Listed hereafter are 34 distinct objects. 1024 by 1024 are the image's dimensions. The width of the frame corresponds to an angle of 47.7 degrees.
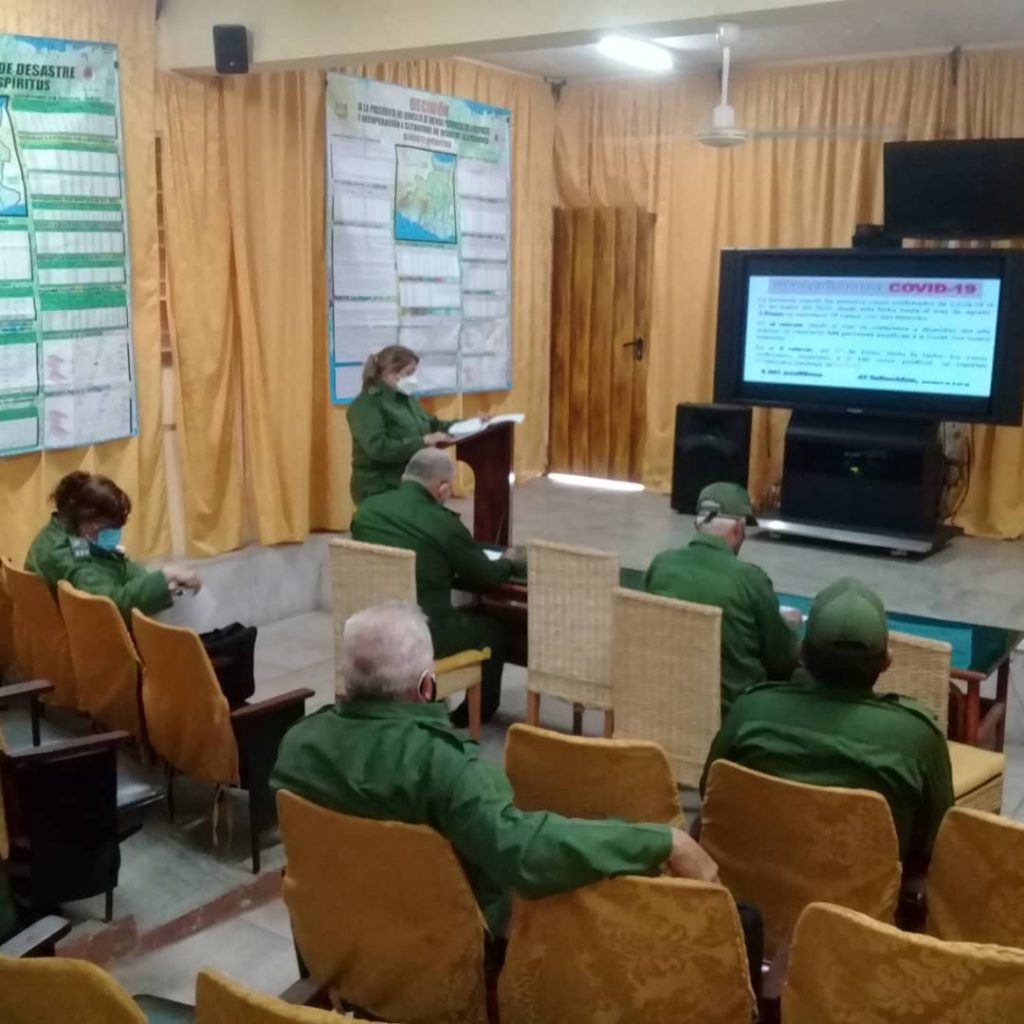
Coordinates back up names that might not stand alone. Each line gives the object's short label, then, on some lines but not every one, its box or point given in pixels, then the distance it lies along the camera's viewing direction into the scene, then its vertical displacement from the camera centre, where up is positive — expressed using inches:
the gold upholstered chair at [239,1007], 53.9 -34.4
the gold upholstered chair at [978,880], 76.6 -39.4
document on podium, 196.7 -24.1
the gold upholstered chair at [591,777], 88.4 -37.5
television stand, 251.3 -42.7
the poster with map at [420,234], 251.1 +11.0
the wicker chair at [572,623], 150.6 -44.2
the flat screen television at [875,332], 242.2 -9.5
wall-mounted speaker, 197.2 +38.7
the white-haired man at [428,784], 70.7 -32.9
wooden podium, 207.9 -35.2
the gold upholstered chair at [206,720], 124.6 -48.0
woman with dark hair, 139.7 -33.1
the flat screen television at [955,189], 242.8 +21.1
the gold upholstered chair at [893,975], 58.8 -35.3
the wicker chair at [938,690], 115.3 -40.2
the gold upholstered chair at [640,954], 68.1 -39.9
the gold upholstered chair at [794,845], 82.5 -40.6
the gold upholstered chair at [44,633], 143.4 -43.8
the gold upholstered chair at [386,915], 76.5 -42.3
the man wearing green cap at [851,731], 87.5 -33.6
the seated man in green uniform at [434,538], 160.1 -35.0
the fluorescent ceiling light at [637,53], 264.5 +53.8
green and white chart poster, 187.3 +4.5
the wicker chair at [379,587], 150.3 -39.8
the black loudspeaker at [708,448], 281.4 -38.8
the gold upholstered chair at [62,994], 58.3 -36.0
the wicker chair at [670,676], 131.4 -45.1
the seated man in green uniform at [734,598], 133.6 -35.6
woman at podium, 204.5 -24.5
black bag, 137.7 -44.5
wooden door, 324.5 -15.4
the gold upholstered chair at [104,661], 132.5 -44.2
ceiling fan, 166.9 +35.4
